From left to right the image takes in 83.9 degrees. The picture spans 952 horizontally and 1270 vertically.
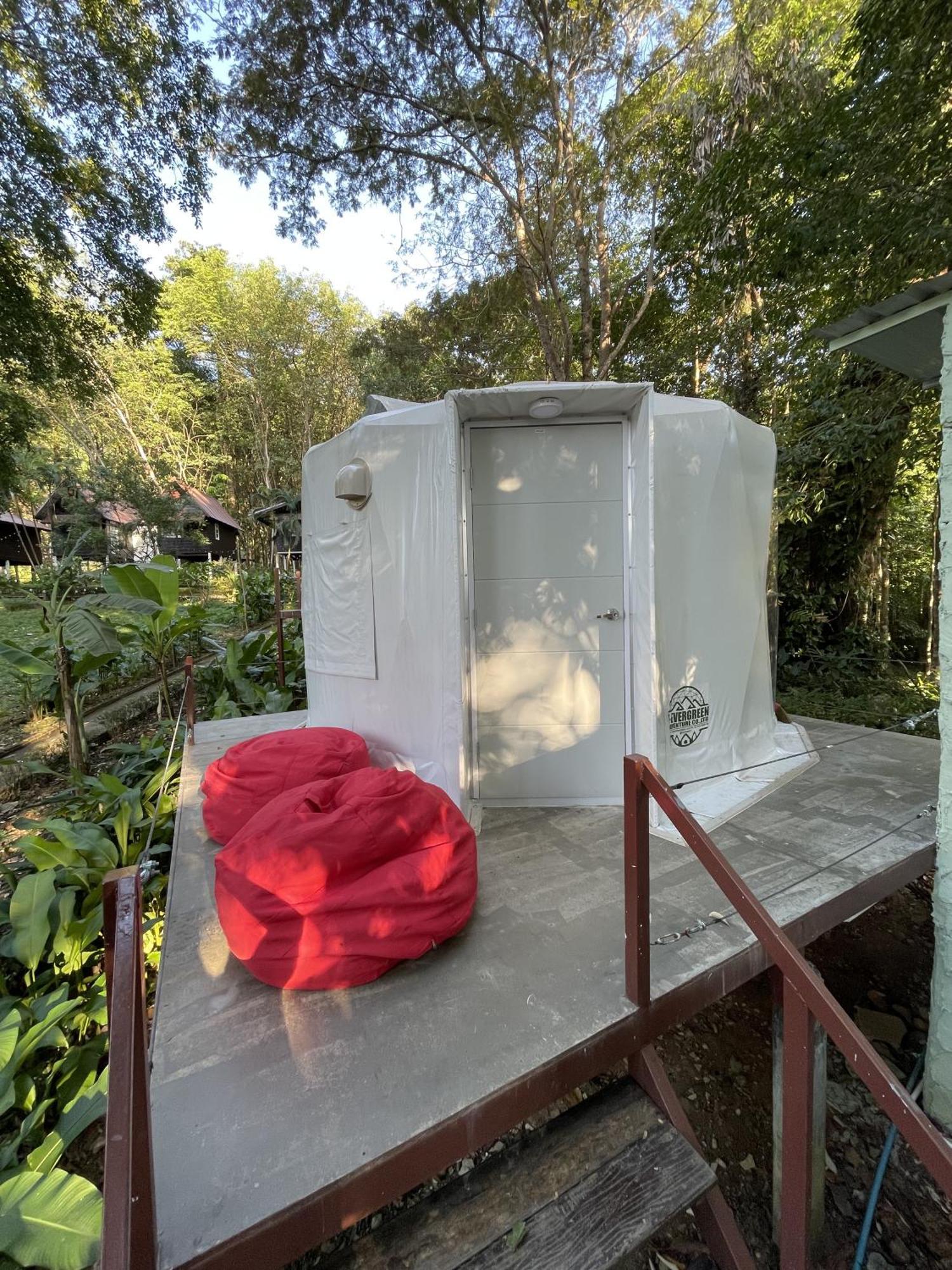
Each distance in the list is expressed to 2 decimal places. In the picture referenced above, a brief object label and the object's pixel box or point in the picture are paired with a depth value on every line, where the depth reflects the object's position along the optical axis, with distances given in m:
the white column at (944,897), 2.28
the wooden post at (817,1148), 1.99
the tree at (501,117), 6.41
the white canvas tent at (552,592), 3.19
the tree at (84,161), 6.12
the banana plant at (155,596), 5.28
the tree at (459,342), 9.27
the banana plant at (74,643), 4.70
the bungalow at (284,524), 9.87
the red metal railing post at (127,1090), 0.82
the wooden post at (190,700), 5.19
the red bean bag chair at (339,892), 1.99
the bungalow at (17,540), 13.60
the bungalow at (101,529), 12.06
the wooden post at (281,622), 6.81
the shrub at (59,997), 1.46
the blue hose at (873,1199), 1.98
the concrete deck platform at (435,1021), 1.36
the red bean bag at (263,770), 3.02
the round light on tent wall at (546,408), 3.09
